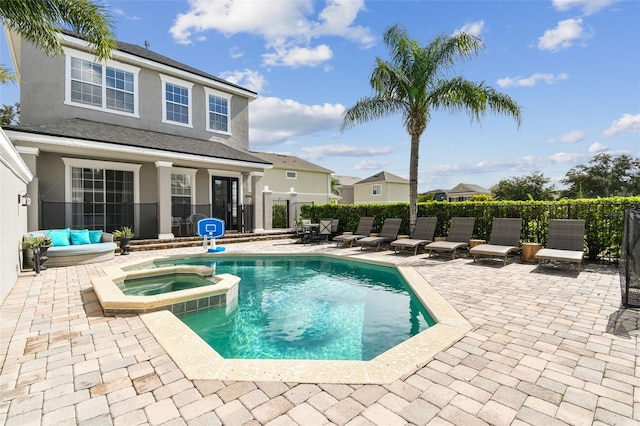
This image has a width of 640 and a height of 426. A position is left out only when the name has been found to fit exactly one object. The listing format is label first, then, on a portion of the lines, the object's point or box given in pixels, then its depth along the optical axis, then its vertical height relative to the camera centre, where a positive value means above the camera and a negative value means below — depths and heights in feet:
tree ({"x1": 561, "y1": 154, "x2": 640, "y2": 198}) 139.44 +13.98
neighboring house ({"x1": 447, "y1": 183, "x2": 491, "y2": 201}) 194.08 +10.51
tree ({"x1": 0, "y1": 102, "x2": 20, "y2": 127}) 94.85 +29.09
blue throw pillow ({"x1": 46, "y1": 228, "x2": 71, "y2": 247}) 32.55 -3.10
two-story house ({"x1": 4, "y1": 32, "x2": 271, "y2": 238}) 40.24 +8.42
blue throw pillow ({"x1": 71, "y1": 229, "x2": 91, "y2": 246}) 34.63 -3.30
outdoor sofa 30.83 -4.06
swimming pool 15.37 -6.70
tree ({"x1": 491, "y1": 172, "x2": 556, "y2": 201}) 150.10 +9.71
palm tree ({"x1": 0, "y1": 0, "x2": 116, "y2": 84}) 24.34 +15.76
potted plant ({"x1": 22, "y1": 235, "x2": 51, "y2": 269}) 28.12 -3.59
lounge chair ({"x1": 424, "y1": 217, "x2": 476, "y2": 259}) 35.37 -3.23
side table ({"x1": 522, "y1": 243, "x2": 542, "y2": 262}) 32.48 -4.40
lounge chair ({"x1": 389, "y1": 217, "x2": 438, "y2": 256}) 38.79 -3.76
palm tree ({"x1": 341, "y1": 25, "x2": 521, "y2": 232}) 39.65 +15.69
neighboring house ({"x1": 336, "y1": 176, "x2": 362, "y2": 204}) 173.27 +8.63
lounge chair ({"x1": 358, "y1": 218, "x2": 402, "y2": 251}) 42.82 -3.87
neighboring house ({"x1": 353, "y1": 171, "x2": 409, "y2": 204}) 144.56 +9.26
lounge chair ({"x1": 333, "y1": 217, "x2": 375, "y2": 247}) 46.07 -3.66
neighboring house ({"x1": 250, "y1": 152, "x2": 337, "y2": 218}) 111.75 +11.08
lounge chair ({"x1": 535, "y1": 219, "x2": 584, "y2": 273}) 28.19 -3.01
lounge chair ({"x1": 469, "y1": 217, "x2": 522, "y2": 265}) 31.96 -3.27
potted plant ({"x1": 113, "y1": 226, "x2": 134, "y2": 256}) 39.14 -3.90
